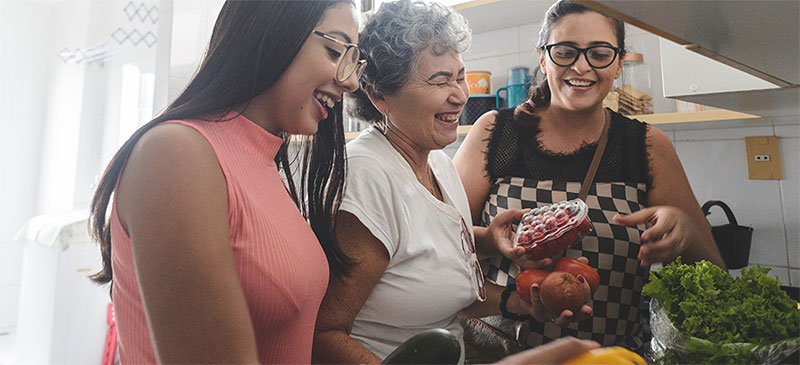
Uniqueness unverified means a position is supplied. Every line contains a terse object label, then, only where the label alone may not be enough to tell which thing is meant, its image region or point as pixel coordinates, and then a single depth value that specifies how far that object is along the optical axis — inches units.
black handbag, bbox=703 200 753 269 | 49.2
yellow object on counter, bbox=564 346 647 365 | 16.0
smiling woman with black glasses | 38.9
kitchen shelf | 46.7
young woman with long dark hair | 17.7
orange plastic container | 63.4
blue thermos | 61.6
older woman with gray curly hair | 29.3
